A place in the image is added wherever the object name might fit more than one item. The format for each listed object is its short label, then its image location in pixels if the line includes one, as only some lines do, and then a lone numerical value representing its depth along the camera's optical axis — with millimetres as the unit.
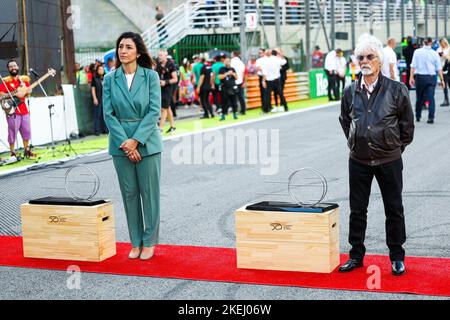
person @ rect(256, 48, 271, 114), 24719
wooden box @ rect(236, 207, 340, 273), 6293
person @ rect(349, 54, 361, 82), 29655
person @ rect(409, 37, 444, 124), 17734
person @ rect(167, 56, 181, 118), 23517
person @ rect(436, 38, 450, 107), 22997
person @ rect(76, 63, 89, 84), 24188
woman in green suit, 7082
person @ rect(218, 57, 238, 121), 23406
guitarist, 14977
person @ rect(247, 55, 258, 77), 28534
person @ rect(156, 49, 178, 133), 18969
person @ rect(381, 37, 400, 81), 19975
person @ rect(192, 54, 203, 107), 26391
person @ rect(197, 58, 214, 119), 23422
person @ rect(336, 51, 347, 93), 29141
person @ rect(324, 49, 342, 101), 29047
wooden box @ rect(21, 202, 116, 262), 7047
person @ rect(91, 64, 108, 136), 19828
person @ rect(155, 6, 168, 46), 34312
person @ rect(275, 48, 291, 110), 26292
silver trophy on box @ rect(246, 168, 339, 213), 6367
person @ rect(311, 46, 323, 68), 34719
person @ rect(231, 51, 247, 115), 24391
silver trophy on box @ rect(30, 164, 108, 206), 7210
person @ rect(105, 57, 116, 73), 20453
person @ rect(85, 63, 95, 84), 20172
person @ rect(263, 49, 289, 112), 24500
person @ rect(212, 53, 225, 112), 24188
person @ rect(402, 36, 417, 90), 26797
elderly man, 6164
